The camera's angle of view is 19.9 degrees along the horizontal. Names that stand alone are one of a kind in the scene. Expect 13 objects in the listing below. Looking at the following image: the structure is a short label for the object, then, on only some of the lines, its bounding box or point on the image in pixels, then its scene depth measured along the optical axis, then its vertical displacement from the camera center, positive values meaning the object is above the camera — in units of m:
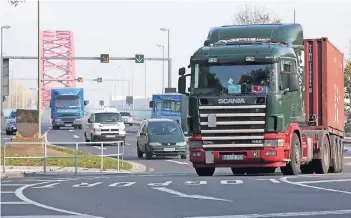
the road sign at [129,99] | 136.57 +2.57
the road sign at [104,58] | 72.38 +4.33
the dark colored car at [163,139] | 44.19 -0.94
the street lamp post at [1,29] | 93.05 +8.47
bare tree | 77.81 +7.85
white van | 57.28 -0.53
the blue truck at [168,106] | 77.62 +0.94
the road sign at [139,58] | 74.50 +4.46
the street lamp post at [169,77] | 79.75 +3.29
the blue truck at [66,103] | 86.00 +1.27
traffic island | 35.25 -1.72
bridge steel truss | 183.00 +12.23
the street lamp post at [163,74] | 126.94 +5.50
